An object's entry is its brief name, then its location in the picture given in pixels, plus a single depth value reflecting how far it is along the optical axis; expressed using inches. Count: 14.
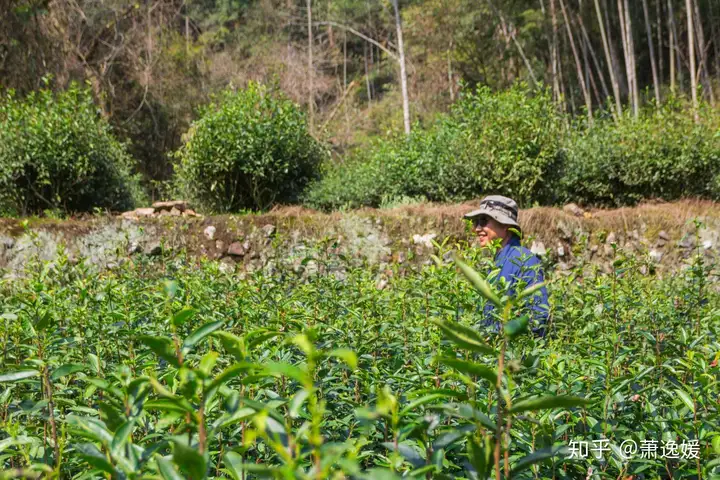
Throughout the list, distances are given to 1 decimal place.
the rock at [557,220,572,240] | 269.0
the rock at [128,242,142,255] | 249.0
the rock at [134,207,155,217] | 294.2
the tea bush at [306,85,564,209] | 316.2
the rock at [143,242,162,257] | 246.5
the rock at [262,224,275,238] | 259.0
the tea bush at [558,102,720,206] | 332.5
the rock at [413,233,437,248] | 261.1
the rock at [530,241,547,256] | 265.5
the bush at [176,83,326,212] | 334.0
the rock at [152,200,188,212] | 316.2
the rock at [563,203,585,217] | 298.3
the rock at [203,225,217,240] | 260.2
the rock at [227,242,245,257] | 259.1
